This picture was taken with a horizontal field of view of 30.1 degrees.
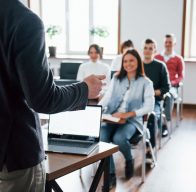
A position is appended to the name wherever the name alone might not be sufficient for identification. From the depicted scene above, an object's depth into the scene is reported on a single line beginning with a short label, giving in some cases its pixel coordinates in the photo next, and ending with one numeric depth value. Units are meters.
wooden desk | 1.53
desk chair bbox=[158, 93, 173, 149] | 4.32
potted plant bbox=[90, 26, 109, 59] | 6.98
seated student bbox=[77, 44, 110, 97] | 4.99
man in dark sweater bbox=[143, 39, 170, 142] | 4.27
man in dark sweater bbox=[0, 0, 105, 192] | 0.98
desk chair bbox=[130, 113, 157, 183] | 3.31
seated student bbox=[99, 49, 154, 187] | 3.30
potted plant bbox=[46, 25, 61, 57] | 7.21
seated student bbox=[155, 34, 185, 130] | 5.22
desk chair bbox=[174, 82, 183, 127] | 5.15
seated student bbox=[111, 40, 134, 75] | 5.53
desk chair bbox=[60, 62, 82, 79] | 5.23
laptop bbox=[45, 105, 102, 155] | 1.88
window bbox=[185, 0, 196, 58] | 6.52
